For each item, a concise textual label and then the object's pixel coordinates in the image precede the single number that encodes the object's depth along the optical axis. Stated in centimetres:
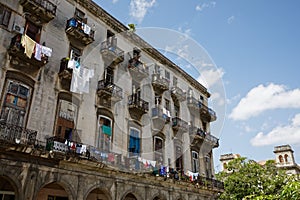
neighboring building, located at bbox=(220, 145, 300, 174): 4762
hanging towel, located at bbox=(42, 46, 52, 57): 1263
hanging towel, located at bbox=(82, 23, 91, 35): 1546
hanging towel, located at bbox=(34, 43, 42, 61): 1218
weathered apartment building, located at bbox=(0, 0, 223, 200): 1127
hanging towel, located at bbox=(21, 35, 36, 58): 1178
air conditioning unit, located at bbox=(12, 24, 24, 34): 1227
